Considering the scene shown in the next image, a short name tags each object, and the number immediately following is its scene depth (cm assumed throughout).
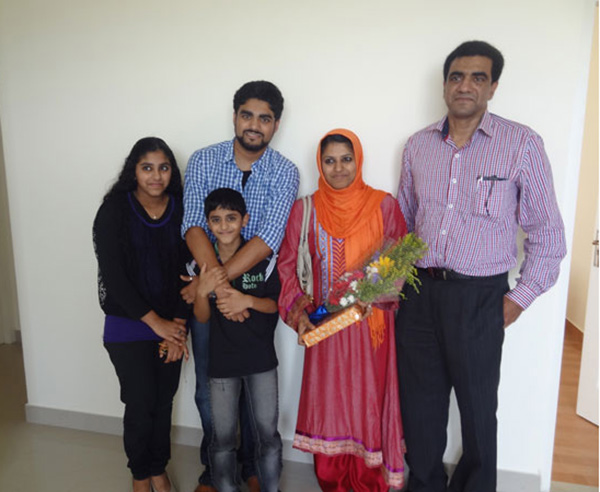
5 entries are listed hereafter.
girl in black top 189
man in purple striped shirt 173
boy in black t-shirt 181
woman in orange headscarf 189
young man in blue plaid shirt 188
